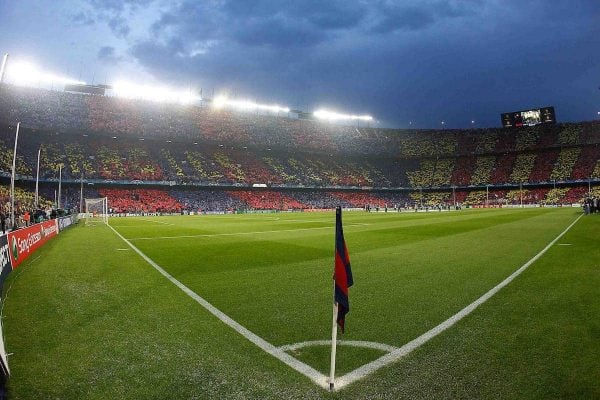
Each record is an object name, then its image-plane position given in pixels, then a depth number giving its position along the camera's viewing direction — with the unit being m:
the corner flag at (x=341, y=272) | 4.42
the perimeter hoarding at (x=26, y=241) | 12.73
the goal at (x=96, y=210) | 51.77
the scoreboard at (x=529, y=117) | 101.06
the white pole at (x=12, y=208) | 23.29
